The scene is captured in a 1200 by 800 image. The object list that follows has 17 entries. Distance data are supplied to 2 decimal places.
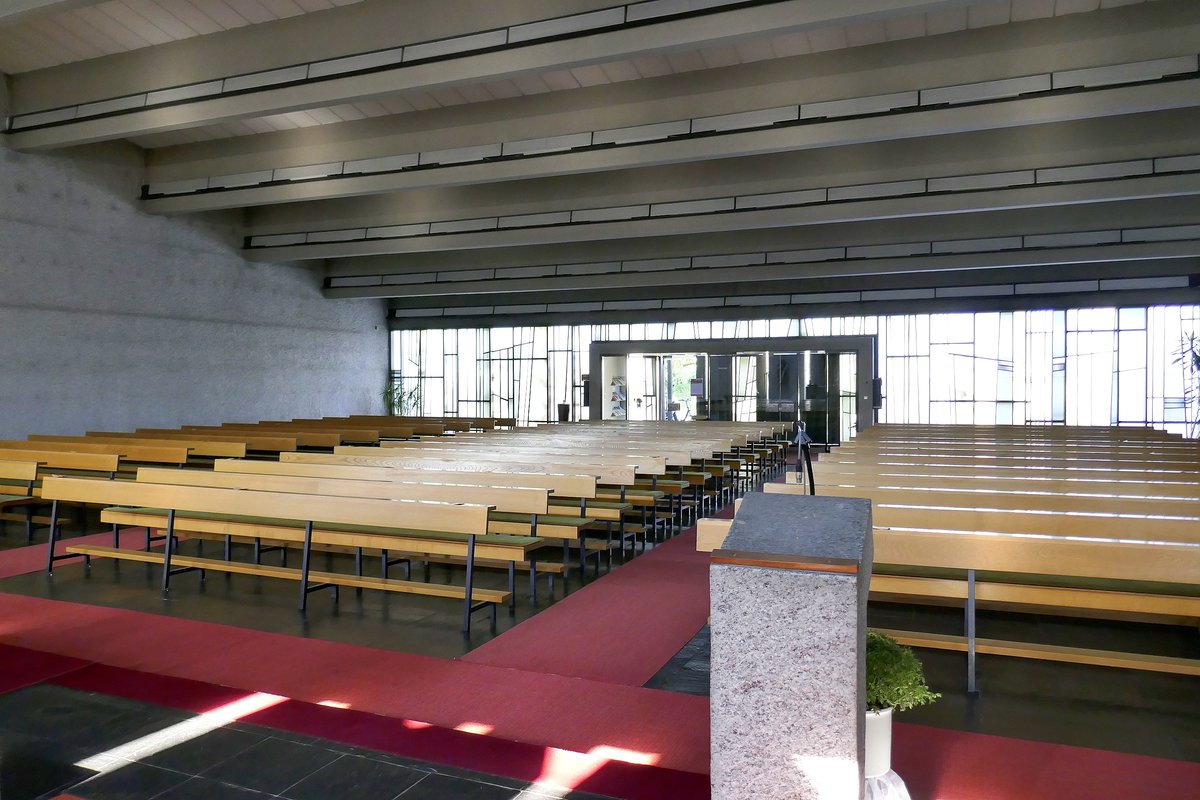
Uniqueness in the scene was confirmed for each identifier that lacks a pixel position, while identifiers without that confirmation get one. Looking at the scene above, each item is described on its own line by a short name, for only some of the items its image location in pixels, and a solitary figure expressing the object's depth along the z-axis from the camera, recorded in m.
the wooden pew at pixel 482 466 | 6.20
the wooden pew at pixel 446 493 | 5.05
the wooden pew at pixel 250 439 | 10.38
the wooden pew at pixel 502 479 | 5.59
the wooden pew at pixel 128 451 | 8.42
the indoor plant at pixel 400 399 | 20.34
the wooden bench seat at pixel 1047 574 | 3.27
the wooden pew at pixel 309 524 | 4.42
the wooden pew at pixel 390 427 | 12.76
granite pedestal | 1.75
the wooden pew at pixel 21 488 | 6.83
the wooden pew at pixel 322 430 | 11.95
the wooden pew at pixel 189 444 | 8.97
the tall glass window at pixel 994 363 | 15.63
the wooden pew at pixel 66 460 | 7.21
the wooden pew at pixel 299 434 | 11.40
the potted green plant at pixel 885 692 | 2.03
